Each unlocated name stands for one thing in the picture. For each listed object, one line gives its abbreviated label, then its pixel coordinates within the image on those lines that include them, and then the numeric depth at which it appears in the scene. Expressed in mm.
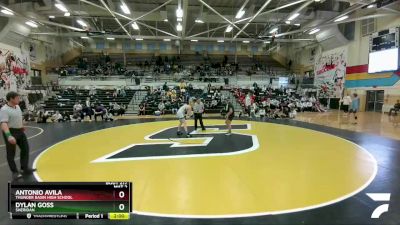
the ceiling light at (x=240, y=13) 17439
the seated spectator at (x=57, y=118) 15252
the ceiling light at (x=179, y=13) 15680
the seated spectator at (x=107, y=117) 15650
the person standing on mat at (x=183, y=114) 9758
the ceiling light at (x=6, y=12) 15710
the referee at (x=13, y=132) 4742
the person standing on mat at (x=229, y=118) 9984
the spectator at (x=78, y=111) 15853
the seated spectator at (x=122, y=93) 23359
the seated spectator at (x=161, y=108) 19214
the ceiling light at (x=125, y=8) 15962
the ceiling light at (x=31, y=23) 21230
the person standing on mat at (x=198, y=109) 10750
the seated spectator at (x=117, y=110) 18859
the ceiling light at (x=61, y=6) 15728
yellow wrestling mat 3713
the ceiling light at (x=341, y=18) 19158
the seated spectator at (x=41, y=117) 14953
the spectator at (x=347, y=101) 15934
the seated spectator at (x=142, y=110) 19198
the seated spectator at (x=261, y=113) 17294
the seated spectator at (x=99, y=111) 15539
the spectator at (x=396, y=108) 16488
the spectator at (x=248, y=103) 18103
